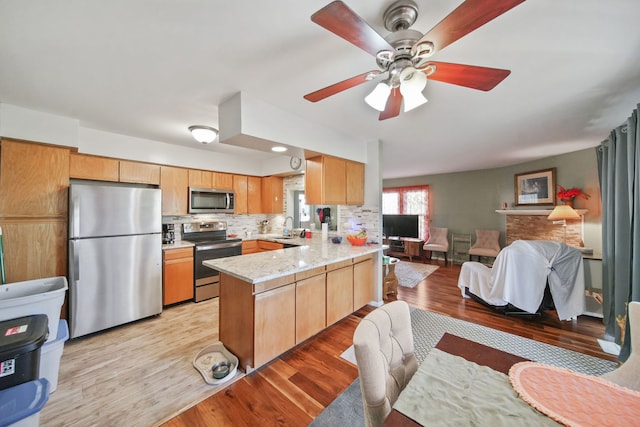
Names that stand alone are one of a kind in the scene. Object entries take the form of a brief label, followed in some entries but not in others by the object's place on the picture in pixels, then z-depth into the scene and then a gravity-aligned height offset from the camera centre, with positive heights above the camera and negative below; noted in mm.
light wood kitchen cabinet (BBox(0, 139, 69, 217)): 2309 +355
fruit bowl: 3293 -397
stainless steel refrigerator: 2527 -510
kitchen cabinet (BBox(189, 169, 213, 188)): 3912 +592
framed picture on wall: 4553 +505
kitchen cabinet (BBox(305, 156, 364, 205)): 3004 +428
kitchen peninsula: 1991 -845
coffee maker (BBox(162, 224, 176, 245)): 3662 -335
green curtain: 2057 -140
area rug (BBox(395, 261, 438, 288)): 4656 -1373
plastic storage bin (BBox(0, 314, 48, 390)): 1327 -823
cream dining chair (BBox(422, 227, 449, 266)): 6125 -796
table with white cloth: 795 -715
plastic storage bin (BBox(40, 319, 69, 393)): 1802 -1164
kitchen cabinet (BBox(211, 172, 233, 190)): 4199 +595
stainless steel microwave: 3929 +220
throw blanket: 2826 -799
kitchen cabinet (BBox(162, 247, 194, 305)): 3301 -914
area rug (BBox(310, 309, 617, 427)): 1618 -1417
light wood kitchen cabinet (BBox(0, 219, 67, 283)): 2324 -359
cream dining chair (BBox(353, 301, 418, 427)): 912 -657
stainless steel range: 3580 -592
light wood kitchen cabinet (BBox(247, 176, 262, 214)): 4742 +375
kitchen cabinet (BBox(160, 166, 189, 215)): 3629 +376
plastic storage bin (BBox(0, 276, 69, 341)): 1774 -717
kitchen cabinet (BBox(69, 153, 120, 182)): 2889 +592
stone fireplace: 4179 -310
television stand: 6629 -1006
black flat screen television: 6758 -397
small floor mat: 1917 -1362
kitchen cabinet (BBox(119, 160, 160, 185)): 3260 +590
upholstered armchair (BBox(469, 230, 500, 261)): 5426 -780
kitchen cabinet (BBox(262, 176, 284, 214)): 4875 +388
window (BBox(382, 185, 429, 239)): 6848 +311
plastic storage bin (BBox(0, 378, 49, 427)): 1144 -994
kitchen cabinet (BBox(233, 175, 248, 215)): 4508 +372
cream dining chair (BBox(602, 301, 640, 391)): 1109 -761
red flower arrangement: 4032 +312
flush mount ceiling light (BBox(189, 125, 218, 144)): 2791 +971
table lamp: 3768 -21
